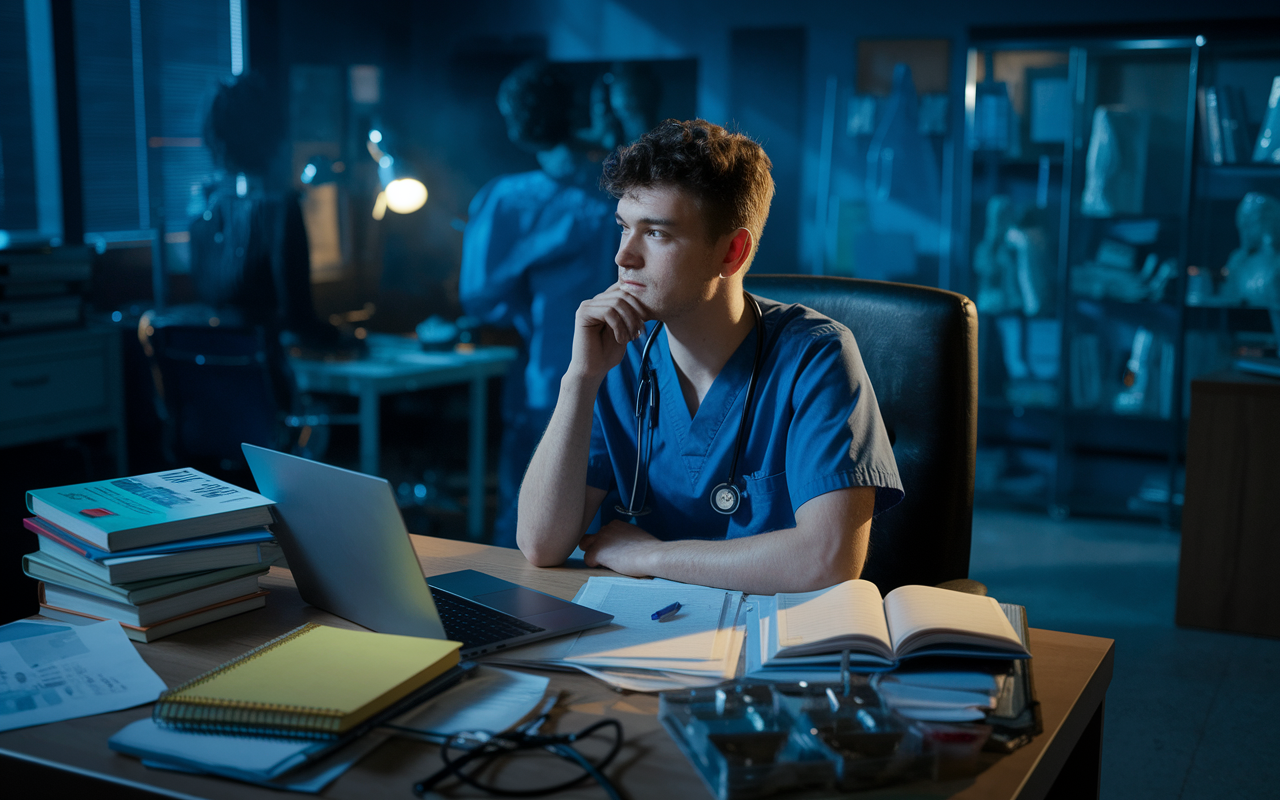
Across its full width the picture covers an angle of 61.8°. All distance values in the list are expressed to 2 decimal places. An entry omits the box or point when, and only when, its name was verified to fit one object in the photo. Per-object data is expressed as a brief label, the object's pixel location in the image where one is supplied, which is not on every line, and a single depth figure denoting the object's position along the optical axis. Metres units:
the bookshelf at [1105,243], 4.04
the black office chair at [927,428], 1.57
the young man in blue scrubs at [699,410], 1.41
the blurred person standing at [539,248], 3.72
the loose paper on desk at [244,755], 0.85
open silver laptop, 1.06
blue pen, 1.20
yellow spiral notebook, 0.90
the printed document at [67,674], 0.99
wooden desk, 0.85
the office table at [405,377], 3.56
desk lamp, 4.12
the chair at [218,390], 3.16
